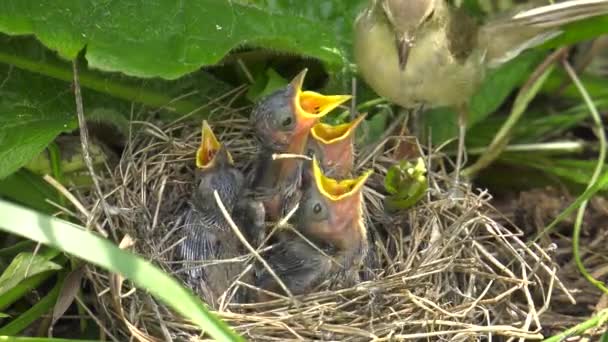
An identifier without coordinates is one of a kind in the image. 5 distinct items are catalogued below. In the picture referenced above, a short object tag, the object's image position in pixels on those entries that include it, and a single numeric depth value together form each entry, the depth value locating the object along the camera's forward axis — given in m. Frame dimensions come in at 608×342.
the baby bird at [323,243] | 2.07
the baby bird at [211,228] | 2.10
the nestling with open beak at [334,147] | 2.22
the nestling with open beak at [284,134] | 2.16
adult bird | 2.33
